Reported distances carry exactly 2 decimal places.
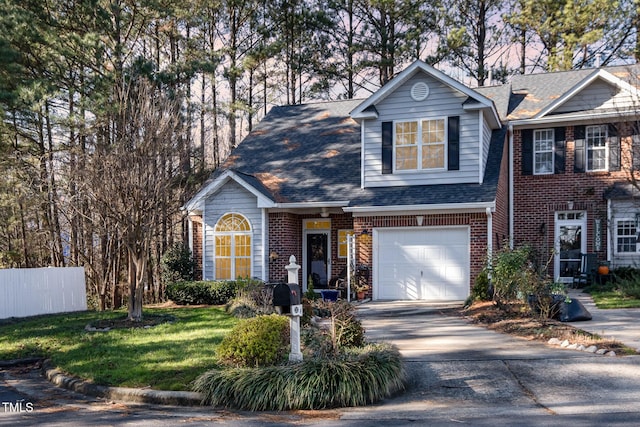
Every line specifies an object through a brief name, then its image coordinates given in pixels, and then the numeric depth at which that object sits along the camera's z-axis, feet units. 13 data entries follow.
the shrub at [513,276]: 39.40
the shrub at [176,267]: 61.87
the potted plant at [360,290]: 55.01
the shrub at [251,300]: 42.60
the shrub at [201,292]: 55.52
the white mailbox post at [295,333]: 24.85
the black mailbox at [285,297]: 24.84
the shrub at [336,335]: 25.52
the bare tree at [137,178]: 39.75
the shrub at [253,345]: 25.13
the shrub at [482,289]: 47.55
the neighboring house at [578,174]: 58.39
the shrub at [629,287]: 50.09
